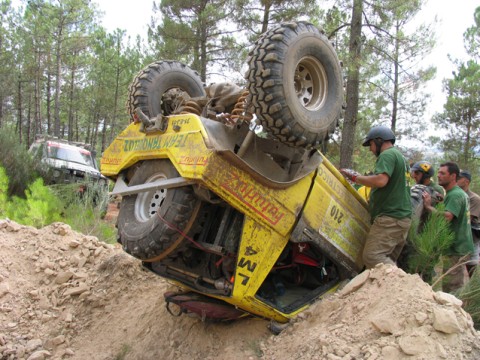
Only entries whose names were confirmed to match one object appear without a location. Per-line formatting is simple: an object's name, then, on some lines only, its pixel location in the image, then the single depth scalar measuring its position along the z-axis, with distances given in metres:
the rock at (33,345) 3.94
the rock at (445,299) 2.85
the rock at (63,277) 4.79
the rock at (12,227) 5.37
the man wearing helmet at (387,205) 3.98
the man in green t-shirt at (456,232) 4.44
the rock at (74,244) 5.25
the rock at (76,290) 4.64
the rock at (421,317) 2.71
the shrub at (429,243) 3.97
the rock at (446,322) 2.63
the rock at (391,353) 2.56
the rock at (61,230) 5.43
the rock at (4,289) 4.44
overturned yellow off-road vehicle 3.00
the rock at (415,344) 2.53
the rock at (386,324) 2.75
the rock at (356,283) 3.45
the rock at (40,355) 3.76
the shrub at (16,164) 9.54
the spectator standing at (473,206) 5.62
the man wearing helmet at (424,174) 5.25
